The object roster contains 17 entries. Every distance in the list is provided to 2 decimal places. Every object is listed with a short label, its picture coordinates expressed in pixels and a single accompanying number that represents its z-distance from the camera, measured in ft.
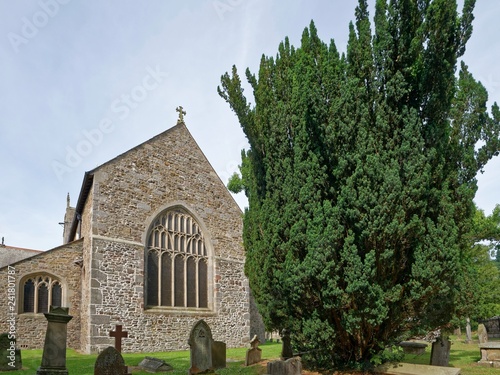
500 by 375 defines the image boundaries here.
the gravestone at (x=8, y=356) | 34.17
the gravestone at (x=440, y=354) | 33.35
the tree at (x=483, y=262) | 50.57
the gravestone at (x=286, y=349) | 33.71
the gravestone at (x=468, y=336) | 67.87
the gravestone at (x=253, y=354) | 37.65
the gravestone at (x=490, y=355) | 38.22
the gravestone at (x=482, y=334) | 47.29
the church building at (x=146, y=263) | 48.42
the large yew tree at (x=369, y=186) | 26.08
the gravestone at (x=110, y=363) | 27.04
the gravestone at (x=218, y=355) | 35.99
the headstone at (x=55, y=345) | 25.89
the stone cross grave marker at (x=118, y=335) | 37.55
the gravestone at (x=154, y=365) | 35.19
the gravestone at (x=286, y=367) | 25.52
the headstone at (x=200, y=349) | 31.19
